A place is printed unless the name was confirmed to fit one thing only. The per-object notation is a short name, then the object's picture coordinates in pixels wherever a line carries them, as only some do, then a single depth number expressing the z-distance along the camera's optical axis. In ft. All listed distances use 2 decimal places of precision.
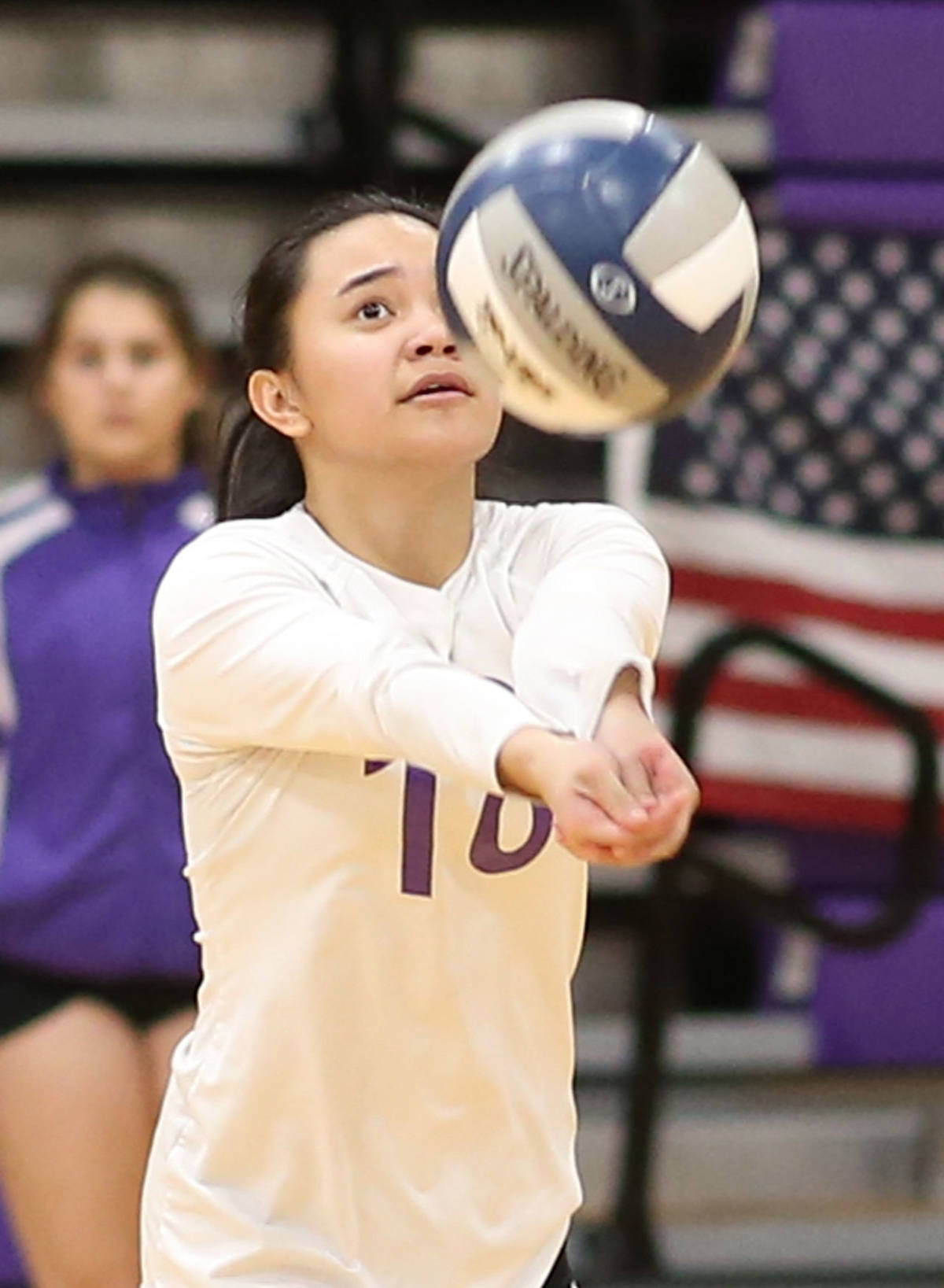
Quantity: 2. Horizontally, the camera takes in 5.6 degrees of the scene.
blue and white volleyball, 18.45
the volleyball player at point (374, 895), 18.72
